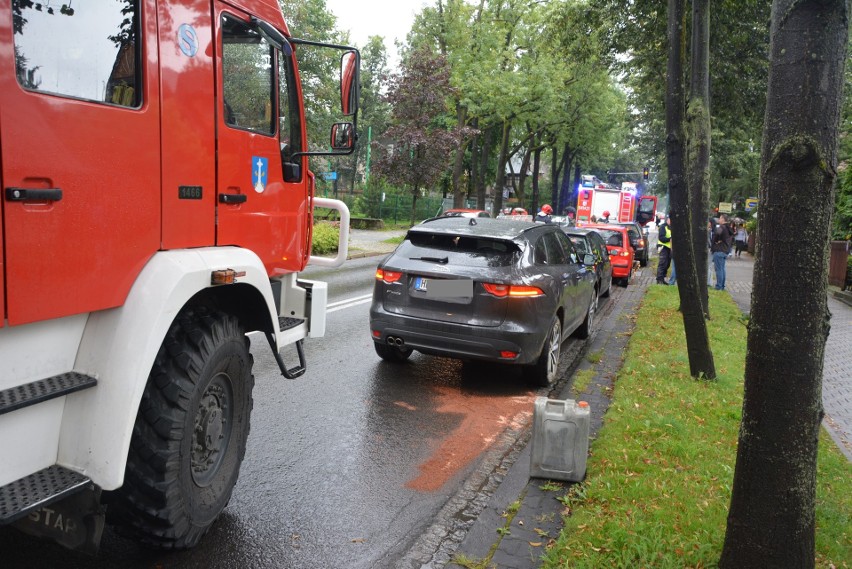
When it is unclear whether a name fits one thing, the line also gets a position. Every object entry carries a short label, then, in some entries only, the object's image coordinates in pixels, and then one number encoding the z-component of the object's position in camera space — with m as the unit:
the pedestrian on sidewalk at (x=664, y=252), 17.77
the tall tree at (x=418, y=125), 29.62
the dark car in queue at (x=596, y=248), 13.73
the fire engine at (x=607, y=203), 35.50
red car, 18.19
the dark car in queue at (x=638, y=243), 23.80
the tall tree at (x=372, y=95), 60.31
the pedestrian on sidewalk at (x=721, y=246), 16.69
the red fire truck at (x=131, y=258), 2.54
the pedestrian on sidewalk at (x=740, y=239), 32.16
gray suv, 6.68
